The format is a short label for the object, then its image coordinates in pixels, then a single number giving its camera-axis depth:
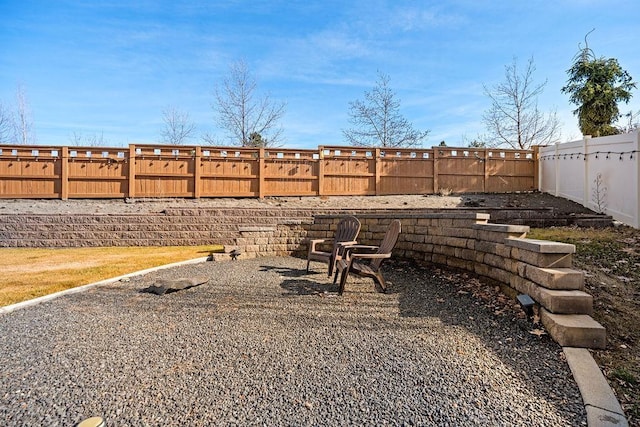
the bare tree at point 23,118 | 20.20
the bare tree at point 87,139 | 24.70
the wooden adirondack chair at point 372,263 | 3.98
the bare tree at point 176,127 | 23.58
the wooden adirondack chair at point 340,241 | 4.78
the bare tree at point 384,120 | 20.64
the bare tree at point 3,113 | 20.09
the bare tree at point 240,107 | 19.11
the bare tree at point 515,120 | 18.39
